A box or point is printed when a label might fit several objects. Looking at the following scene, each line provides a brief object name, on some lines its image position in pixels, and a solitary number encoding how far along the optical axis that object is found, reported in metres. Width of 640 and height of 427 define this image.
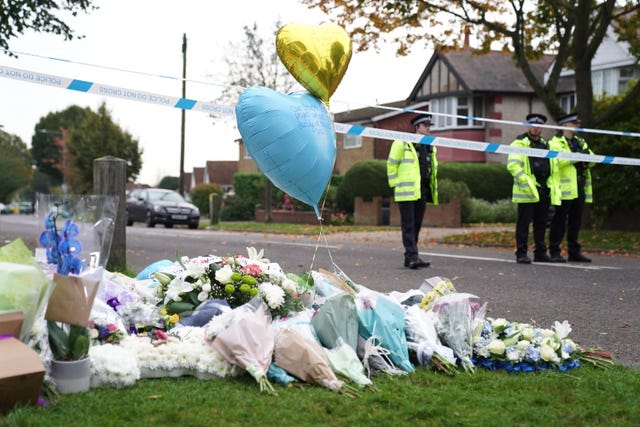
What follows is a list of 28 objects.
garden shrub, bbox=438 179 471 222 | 24.44
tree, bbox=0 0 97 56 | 12.98
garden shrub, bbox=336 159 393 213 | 26.95
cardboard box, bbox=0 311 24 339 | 3.28
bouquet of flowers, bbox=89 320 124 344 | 3.95
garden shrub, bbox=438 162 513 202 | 28.84
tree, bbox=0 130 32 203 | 81.31
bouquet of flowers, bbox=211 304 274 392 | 3.71
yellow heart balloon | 5.03
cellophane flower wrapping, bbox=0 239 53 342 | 3.35
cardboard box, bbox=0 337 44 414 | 3.07
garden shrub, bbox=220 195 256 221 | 34.09
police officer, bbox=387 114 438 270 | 9.34
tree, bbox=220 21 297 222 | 30.09
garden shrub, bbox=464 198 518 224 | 25.61
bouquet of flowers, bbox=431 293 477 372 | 4.29
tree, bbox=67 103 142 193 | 52.50
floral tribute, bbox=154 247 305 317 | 4.56
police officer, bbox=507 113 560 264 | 9.98
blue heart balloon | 4.71
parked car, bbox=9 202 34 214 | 84.75
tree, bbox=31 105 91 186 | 84.88
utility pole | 36.00
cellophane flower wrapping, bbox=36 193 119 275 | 3.60
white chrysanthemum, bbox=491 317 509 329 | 4.52
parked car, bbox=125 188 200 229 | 26.59
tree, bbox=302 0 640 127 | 15.45
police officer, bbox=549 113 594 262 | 10.34
